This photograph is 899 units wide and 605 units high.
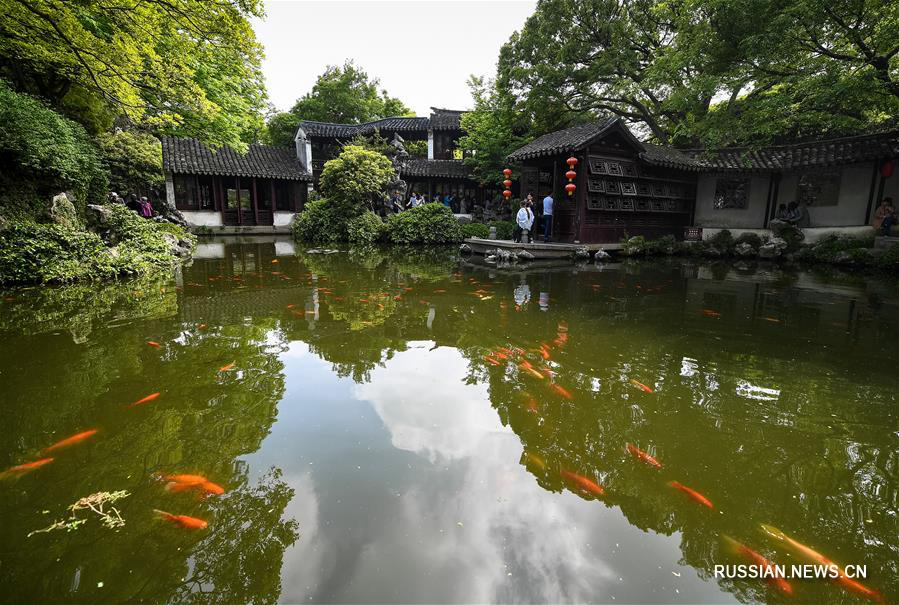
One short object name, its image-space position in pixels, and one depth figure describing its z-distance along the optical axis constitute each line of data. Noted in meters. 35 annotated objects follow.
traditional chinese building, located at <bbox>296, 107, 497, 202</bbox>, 22.67
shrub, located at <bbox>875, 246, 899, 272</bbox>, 10.54
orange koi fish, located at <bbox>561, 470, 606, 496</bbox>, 2.22
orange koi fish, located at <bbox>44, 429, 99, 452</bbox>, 2.41
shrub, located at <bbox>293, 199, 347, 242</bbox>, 15.95
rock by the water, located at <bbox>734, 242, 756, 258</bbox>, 13.43
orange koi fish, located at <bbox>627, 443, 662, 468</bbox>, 2.42
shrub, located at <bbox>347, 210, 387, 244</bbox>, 15.53
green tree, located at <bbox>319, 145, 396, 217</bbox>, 15.69
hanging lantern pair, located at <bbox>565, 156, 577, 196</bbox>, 12.74
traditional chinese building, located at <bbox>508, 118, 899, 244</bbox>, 13.09
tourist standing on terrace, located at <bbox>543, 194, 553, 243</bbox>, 12.89
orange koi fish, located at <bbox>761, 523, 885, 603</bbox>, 1.64
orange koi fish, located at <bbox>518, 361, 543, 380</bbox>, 3.63
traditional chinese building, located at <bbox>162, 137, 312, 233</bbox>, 19.45
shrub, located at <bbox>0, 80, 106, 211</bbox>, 6.77
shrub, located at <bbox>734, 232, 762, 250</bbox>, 13.52
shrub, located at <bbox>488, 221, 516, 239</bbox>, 15.17
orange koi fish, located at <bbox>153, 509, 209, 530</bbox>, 1.88
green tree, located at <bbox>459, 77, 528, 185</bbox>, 18.80
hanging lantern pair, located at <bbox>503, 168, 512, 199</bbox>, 14.58
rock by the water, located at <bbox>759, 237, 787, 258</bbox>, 13.09
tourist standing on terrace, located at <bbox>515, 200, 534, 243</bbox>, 12.51
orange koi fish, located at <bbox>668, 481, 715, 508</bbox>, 2.11
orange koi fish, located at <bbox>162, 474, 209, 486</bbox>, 2.16
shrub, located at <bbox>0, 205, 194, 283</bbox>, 6.34
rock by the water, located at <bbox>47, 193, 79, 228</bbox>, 7.43
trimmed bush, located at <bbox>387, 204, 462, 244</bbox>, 15.71
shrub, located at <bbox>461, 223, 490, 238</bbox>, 15.59
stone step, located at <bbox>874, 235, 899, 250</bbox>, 11.18
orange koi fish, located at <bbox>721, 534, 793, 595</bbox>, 1.69
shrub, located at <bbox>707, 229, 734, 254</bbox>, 13.80
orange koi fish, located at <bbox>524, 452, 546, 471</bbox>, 2.43
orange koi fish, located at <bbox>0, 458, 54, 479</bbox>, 2.19
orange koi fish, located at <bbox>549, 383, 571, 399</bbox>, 3.23
